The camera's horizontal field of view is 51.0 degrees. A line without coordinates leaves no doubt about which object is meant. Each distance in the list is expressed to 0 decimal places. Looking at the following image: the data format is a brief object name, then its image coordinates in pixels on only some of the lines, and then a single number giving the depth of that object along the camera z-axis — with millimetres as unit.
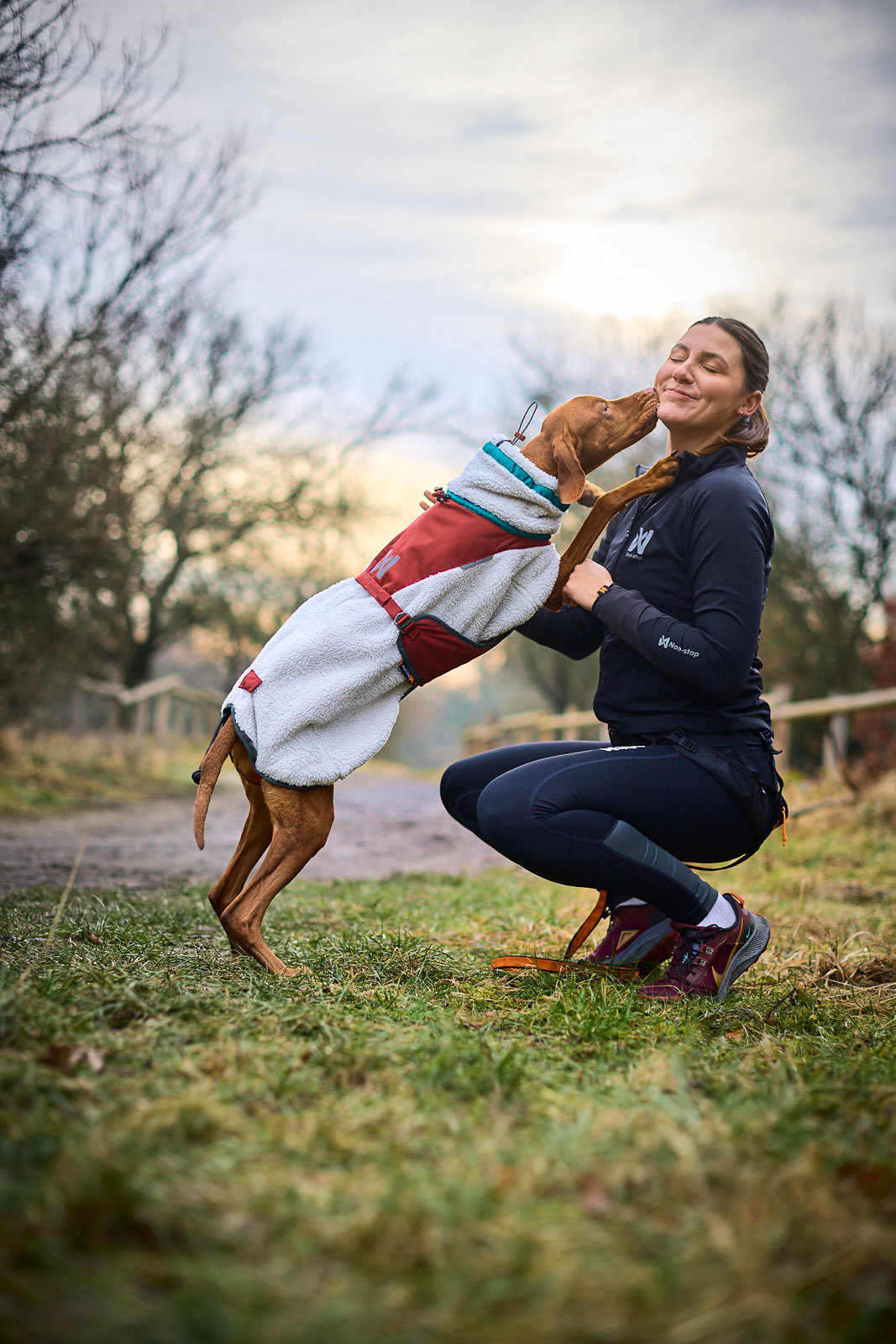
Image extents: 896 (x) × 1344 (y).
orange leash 2502
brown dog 2438
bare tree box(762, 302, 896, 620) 12586
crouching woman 2369
